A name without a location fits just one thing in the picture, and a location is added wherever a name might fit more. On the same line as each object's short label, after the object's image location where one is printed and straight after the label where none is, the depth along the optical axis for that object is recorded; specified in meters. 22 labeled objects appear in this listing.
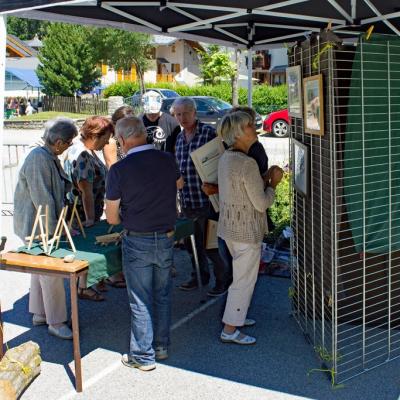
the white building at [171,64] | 49.50
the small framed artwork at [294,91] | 3.96
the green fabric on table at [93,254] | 3.61
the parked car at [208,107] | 20.97
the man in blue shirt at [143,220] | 3.52
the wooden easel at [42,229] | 3.69
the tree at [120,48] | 36.91
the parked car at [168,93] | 26.48
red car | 20.73
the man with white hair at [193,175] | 4.95
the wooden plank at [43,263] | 3.42
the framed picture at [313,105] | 3.50
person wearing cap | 5.80
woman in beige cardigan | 3.83
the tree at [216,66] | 31.00
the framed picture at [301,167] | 3.98
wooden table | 3.41
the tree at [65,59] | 36.41
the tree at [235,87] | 23.23
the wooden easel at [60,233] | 3.68
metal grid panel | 3.54
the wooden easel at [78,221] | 4.03
